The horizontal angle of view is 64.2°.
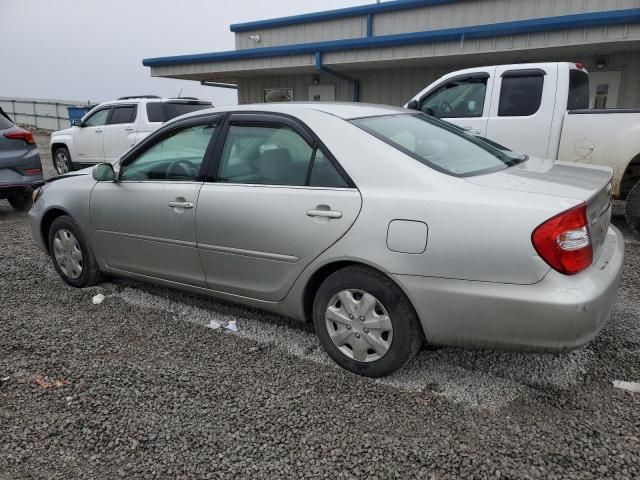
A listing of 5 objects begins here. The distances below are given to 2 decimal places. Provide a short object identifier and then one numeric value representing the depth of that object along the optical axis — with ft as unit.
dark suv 22.95
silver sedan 7.82
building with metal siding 30.58
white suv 35.60
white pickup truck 18.96
